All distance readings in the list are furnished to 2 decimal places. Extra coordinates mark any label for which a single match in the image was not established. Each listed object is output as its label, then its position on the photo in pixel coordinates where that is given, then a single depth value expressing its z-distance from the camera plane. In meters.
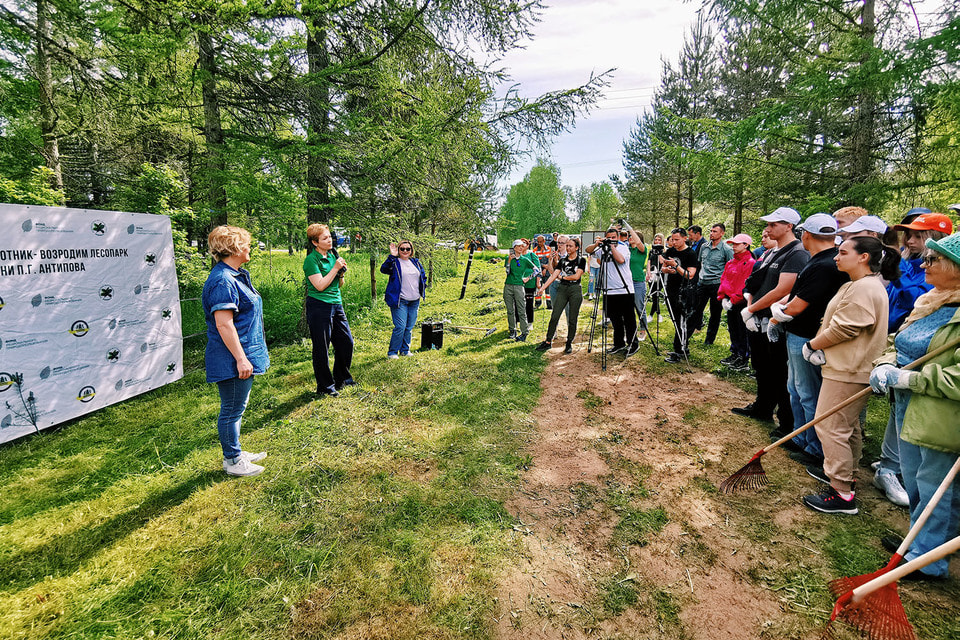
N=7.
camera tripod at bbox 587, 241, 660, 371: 6.30
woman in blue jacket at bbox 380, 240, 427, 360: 6.47
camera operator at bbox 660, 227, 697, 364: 7.00
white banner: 3.87
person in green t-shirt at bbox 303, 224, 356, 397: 4.96
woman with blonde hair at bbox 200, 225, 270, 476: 3.10
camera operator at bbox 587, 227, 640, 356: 6.35
